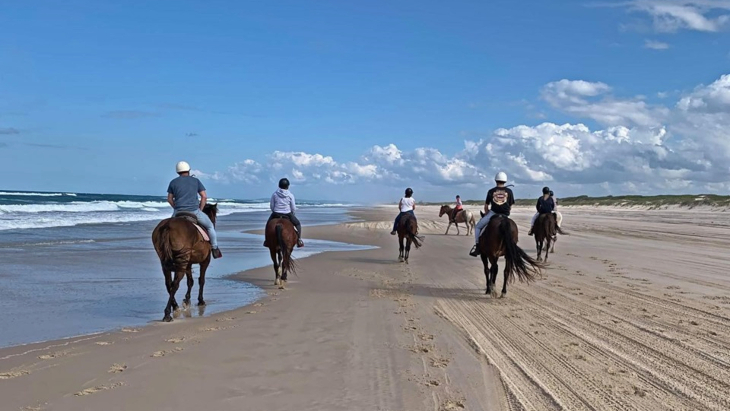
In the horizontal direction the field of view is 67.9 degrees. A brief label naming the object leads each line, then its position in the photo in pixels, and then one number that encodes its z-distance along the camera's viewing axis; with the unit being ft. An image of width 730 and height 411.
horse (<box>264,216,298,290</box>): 36.99
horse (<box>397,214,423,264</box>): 50.67
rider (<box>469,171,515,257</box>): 34.01
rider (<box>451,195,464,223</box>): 87.25
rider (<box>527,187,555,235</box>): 50.49
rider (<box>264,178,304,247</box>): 38.37
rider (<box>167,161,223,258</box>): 29.12
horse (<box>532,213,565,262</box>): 50.16
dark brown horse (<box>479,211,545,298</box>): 33.04
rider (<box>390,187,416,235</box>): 51.24
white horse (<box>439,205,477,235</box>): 87.40
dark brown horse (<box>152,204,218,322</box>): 27.04
